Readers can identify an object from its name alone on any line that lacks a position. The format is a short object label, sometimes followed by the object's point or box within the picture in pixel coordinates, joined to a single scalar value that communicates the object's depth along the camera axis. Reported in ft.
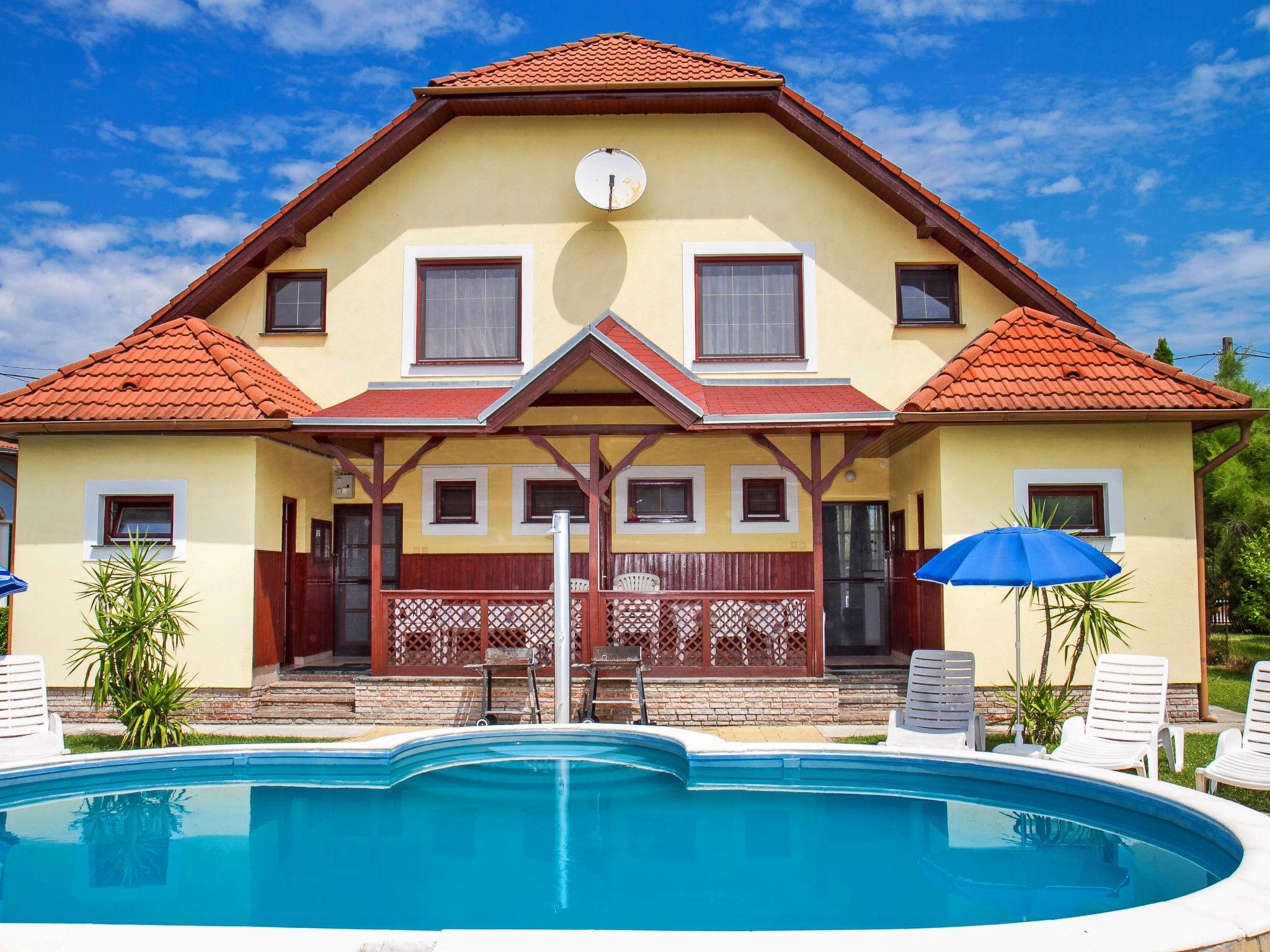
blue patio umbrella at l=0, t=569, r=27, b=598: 30.81
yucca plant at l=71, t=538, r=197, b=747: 33.81
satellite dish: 45.34
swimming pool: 18.78
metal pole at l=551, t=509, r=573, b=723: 36.09
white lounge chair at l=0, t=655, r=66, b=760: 30.73
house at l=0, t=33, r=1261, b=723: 39.27
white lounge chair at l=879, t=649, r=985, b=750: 31.65
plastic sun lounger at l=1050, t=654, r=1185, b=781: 28.07
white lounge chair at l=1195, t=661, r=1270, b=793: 24.72
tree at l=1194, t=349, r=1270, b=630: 74.38
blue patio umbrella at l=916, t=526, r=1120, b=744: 27.76
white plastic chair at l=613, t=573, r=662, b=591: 45.50
